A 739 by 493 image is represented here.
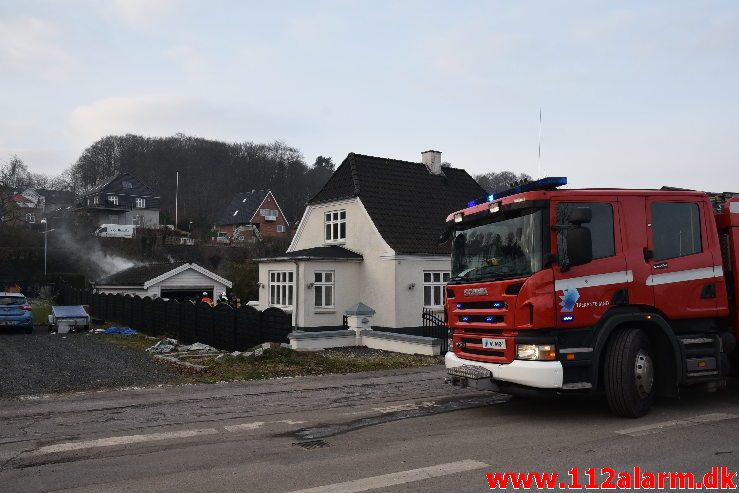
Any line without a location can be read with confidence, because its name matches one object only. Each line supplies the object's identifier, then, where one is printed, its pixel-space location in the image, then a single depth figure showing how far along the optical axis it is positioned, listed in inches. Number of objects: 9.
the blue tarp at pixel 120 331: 1067.4
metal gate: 816.1
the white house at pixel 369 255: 1011.3
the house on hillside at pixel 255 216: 3676.2
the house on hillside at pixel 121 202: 3666.3
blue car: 1026.7
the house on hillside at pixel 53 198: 3826.3
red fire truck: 306.3
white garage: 1368.1
